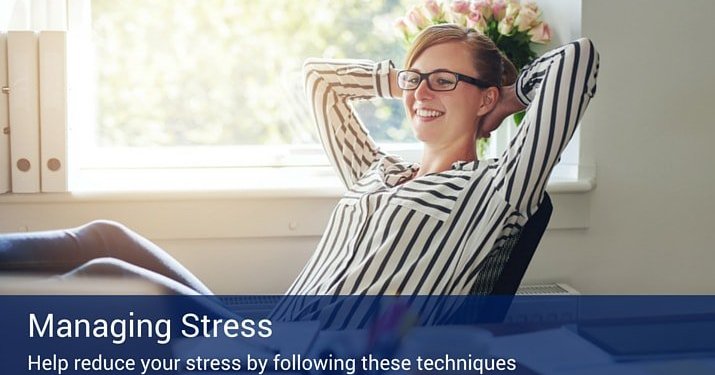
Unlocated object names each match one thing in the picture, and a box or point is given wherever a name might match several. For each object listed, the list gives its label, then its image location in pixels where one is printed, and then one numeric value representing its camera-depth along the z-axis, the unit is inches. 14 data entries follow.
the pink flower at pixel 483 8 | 160.2
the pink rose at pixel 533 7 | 161.9
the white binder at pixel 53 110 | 145.2
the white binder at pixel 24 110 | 145.2
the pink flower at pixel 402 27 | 163.3
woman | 109.6
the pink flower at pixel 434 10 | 161.6
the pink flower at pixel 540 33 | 160.7
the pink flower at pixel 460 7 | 160.2
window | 173.3
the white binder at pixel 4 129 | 145.9
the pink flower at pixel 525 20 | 159.6
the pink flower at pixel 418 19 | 161.9
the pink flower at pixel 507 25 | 159.6
